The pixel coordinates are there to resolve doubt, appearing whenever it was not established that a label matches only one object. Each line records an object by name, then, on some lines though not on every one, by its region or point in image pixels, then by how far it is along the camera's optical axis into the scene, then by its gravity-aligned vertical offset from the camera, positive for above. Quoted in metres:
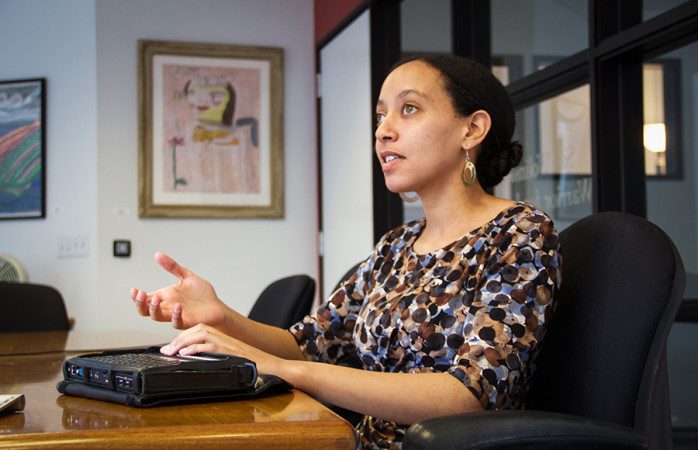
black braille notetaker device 1.21 -0.20
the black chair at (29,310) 3.74 -0.30
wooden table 1.00 -0.22
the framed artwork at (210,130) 5.36 +0.61
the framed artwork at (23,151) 5.40 +0.50
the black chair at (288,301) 2.58 -0.19
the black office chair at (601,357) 1.21 -0.20
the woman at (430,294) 1.47 -0.11
